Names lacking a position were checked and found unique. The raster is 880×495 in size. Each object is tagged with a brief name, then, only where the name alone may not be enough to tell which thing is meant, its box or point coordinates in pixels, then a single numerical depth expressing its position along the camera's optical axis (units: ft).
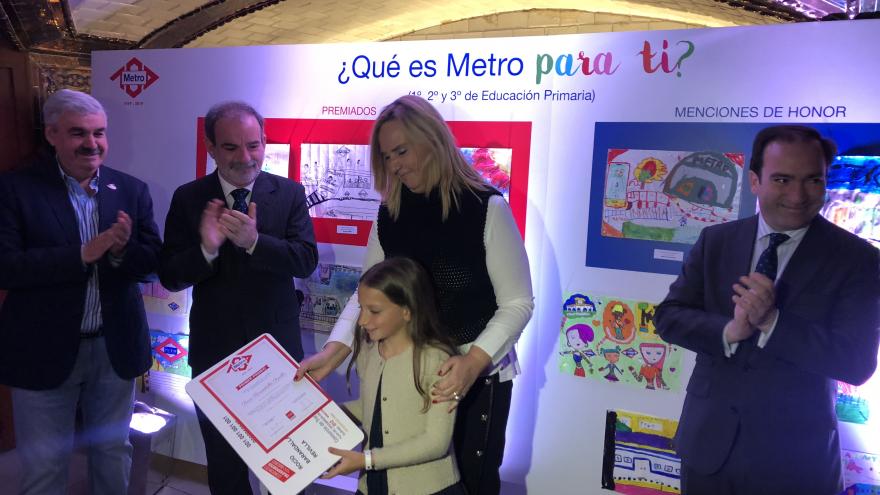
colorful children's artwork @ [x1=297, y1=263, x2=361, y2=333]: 10.71
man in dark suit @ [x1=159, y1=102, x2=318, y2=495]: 8.11
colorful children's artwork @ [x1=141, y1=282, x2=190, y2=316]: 11.98
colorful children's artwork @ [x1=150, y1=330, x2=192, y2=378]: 12.05
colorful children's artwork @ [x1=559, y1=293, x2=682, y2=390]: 8.87
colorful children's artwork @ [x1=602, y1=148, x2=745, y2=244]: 8.35
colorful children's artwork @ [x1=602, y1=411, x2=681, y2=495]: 8.95
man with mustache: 7.97
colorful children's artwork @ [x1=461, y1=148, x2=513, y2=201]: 9.48
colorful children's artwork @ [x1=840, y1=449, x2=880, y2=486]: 7.85
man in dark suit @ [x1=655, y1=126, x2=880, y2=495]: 5.54
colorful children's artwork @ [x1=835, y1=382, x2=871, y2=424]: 7.82
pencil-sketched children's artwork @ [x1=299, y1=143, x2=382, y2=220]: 10.43
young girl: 6.12
